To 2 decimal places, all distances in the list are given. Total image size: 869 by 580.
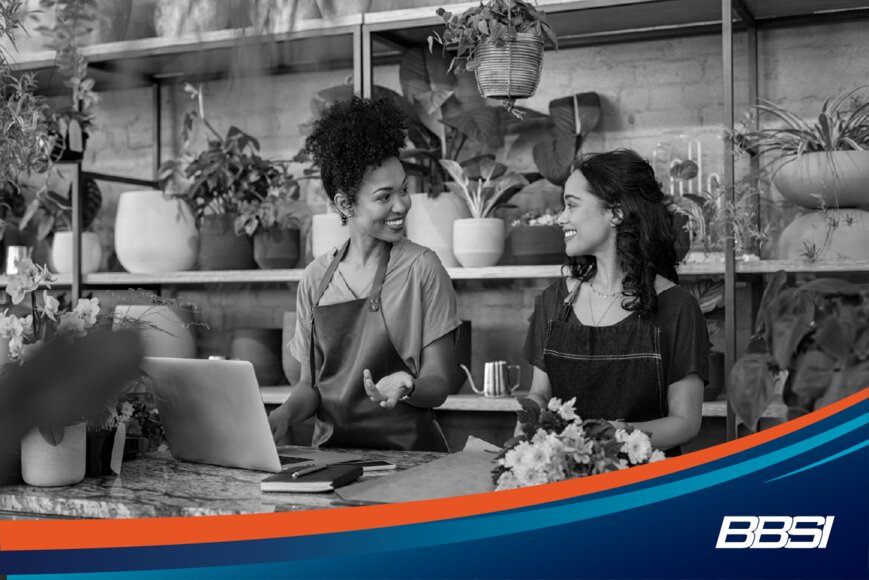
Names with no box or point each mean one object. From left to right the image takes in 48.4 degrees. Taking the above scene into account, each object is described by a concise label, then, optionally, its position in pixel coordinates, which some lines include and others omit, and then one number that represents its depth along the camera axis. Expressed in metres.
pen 1.61
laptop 1.61
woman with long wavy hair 2.24
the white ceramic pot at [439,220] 3.60
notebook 1.55
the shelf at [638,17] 3.36
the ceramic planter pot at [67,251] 3.99
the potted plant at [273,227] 3.83
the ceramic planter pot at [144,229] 3.53
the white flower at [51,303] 1.39
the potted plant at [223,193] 3.75
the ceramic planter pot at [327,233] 3.69
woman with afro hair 2.38
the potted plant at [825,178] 3.03
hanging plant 2.47
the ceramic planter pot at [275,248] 3.82
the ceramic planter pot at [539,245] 3.49
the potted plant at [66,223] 3.93
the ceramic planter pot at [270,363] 3.48
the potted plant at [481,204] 3.51
